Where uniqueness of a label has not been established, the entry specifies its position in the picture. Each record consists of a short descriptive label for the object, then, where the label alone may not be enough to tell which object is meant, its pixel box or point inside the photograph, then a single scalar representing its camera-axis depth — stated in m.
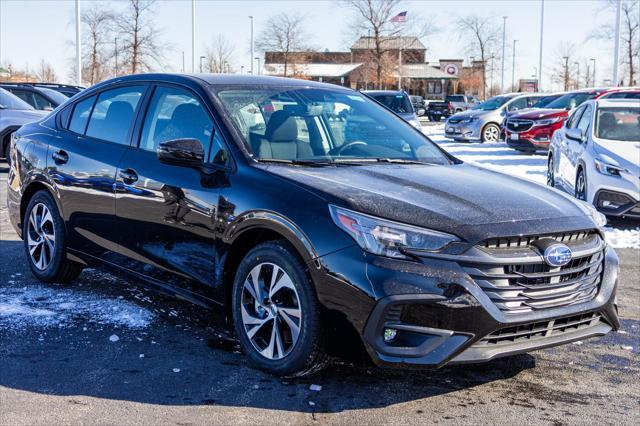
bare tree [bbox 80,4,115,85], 38.38
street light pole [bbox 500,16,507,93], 58.09
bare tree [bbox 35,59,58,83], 52.00
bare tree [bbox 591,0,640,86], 40.81
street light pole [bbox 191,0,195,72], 39.12
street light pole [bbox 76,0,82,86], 33.36
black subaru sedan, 3.47
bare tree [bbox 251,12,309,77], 47.03
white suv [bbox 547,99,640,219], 8.90
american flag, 45.84
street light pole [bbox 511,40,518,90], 72.81
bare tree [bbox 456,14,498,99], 56.97
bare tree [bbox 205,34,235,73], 47.94
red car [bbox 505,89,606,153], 19.25
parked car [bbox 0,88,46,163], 14.12
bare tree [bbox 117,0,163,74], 37.75
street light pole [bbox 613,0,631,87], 34.06
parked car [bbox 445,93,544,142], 25.16
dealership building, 47.56
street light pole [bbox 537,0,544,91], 51.69
